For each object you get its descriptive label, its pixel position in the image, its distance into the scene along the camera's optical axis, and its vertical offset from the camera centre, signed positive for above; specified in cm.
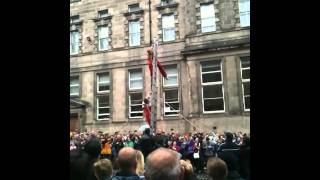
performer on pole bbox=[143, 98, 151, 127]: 1130 -2
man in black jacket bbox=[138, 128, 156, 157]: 775 -74
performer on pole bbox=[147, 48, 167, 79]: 1131 +143
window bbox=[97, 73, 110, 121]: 2191 +77
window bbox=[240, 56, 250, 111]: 1811 +137
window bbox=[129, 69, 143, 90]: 2090 +162
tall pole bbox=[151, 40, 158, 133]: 860 +12
